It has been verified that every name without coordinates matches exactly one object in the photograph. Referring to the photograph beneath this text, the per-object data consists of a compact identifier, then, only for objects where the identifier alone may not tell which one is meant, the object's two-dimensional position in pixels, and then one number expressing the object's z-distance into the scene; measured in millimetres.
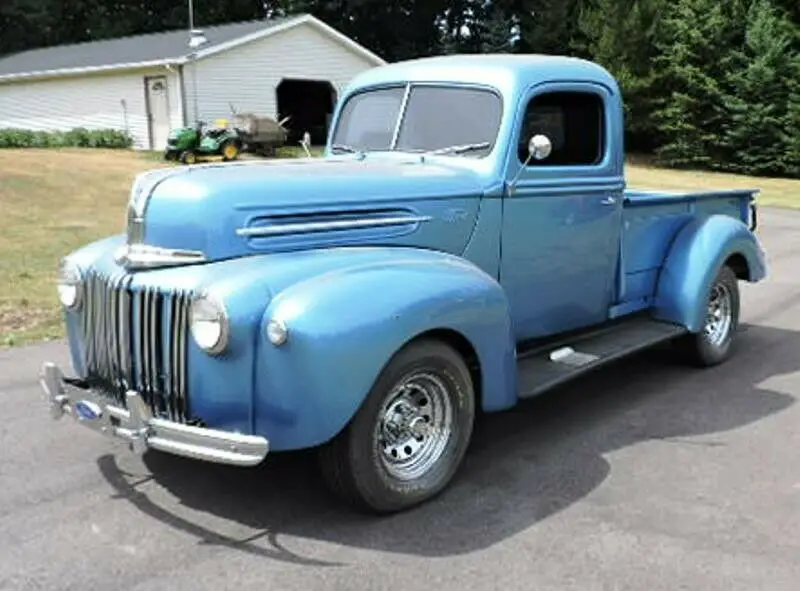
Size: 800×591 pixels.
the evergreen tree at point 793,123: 28281
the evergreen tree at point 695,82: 30594
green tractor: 23734
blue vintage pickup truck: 3799
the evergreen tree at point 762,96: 28922
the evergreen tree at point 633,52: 32188
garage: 28234
